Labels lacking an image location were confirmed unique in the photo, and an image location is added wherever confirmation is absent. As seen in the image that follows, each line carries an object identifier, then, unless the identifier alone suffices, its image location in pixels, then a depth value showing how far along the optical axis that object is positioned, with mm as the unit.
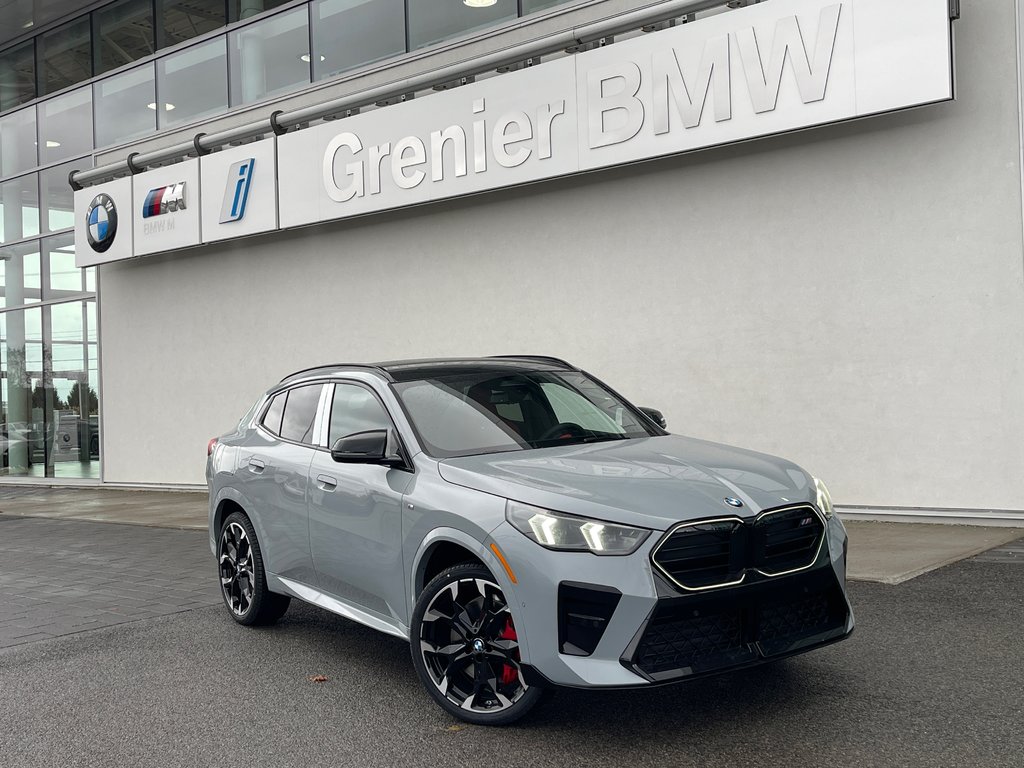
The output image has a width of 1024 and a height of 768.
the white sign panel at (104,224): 18062
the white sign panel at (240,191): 15547
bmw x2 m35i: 4035
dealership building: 9750
